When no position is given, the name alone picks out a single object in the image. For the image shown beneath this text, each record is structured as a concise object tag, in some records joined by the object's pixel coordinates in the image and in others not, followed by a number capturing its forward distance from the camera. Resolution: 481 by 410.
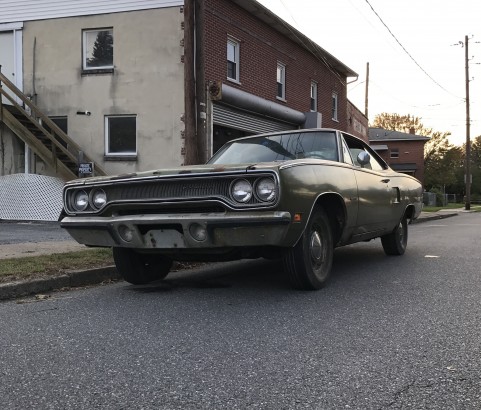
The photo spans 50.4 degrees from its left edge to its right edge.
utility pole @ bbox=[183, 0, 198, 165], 7.82
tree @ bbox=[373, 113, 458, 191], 55.81
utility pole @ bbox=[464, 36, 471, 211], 33.81
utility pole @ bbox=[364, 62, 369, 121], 35.19
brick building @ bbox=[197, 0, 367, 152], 14.79
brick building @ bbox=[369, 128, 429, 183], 48.50
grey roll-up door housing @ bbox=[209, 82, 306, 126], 13.52
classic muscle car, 4.48
